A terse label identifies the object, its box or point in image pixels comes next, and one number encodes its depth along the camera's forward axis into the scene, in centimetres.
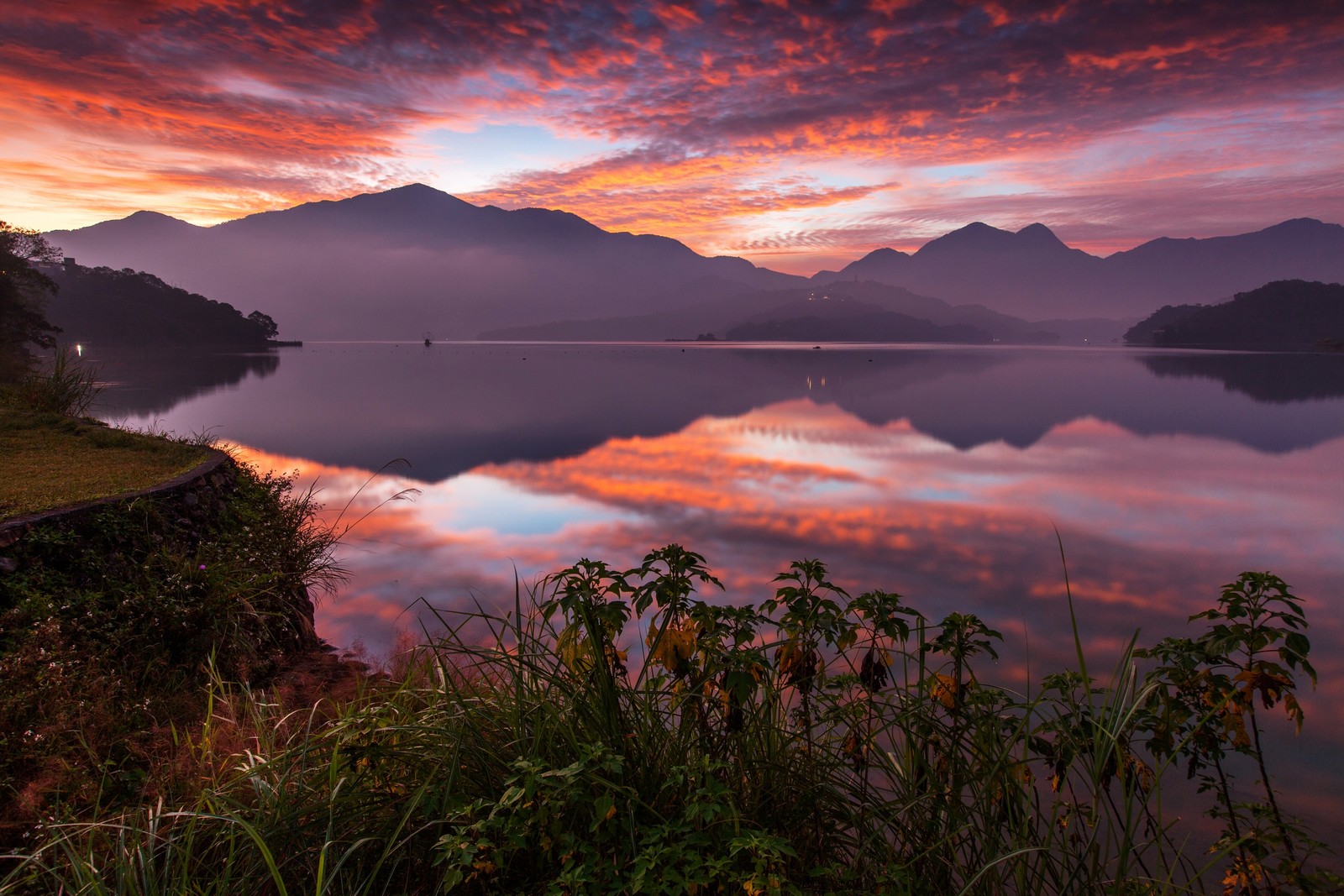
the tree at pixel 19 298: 2958
